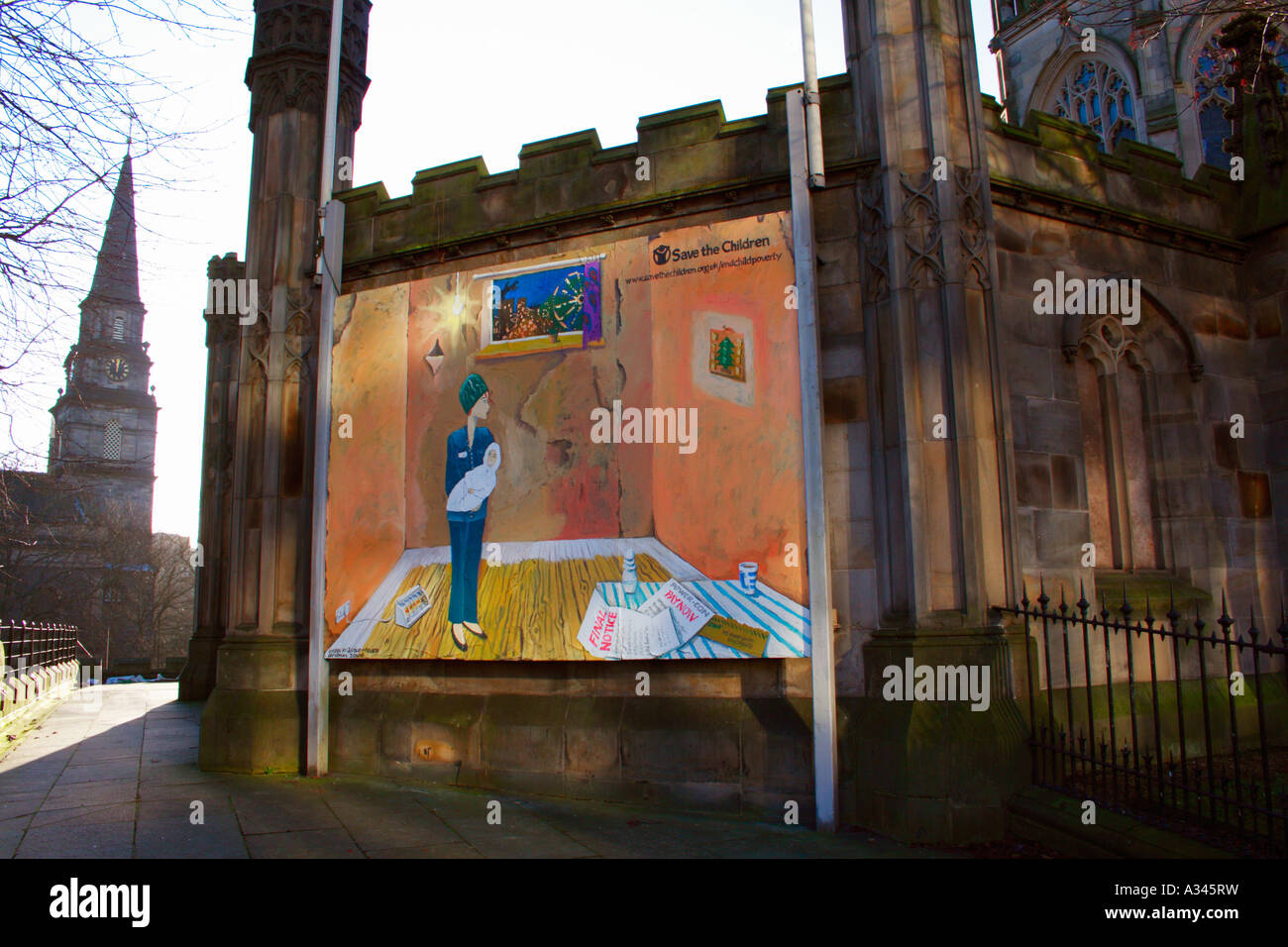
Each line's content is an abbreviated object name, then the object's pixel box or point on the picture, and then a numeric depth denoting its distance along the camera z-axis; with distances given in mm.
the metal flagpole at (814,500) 7832
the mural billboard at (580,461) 8547
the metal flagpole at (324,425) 10195
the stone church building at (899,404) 8000
